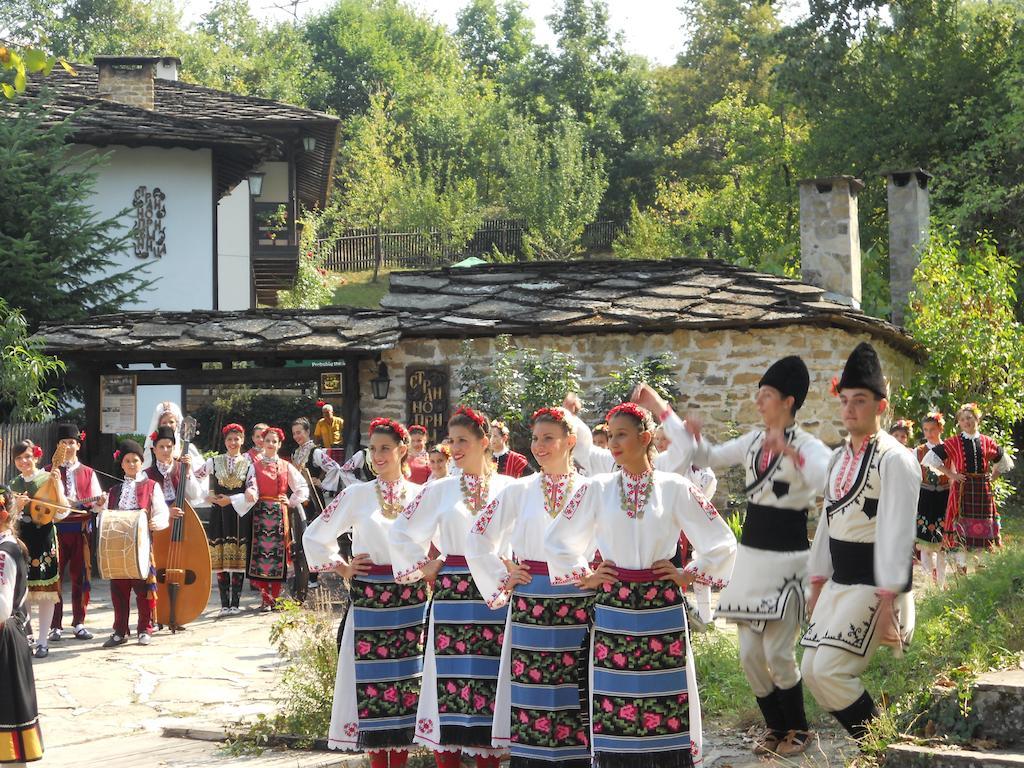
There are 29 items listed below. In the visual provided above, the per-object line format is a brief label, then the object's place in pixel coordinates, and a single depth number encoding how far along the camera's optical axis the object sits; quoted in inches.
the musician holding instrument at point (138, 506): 436.5
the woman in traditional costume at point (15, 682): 257.1
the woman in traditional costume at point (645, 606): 225.5
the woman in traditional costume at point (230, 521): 500.7
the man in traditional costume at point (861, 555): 222.7
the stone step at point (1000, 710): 214.4
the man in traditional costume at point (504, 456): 394.9
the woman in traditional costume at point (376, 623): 260.5
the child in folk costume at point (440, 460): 339.0
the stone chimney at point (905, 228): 745.0
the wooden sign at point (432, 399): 603.2
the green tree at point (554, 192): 1517.0
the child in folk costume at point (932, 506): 477.7
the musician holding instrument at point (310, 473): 538.6
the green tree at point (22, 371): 587.8
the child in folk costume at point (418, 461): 438.6
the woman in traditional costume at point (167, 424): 466.0
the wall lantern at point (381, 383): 600.7
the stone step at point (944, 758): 202.8
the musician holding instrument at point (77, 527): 456.4
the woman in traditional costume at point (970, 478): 483.2
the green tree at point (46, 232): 684.7
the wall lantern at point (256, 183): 915.6
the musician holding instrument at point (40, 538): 426.9
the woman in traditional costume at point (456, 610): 248.5
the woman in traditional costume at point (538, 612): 237.1
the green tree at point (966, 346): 663.8
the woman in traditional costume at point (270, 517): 502.6
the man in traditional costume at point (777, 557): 247.0
